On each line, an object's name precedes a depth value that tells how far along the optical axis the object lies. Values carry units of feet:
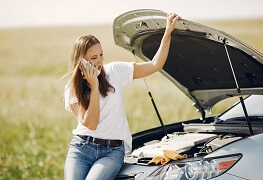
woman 14.35
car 13.09
